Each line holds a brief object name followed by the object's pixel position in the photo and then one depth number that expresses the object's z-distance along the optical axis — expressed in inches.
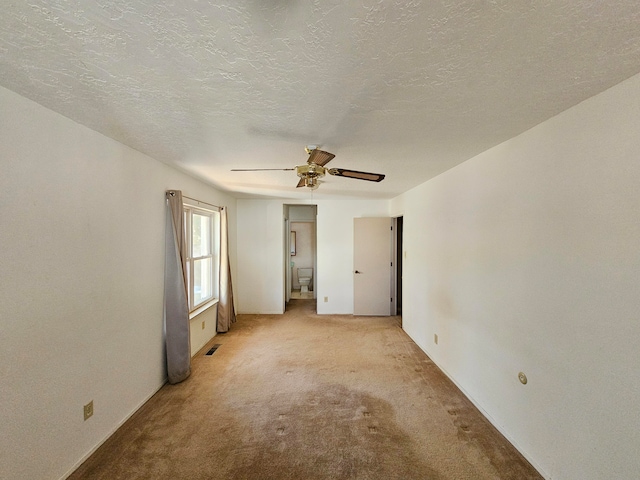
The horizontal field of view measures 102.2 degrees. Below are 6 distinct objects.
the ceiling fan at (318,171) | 72.4
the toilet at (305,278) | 285.3
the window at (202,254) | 133.6
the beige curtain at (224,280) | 160.4
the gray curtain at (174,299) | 104.3
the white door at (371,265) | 195.5
